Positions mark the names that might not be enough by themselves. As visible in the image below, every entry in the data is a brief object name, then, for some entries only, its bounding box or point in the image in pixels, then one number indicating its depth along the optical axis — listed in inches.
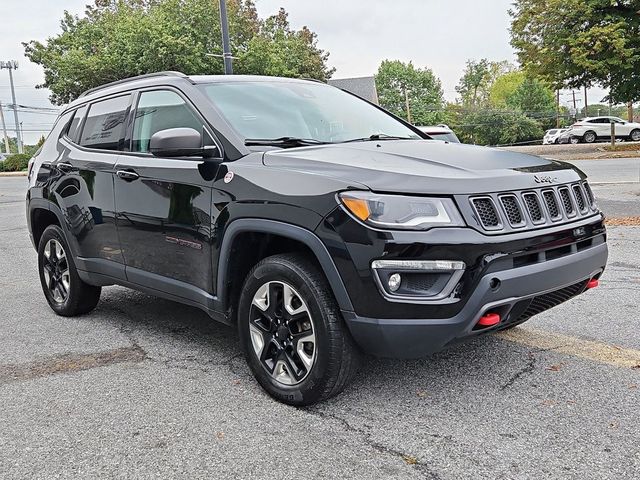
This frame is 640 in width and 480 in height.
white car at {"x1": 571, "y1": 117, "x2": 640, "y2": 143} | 1555.1
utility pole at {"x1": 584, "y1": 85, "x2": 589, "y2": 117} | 2883.9
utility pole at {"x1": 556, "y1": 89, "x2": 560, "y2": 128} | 2549.5
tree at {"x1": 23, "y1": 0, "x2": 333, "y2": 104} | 1278.3
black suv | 113.3
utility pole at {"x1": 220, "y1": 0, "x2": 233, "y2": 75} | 600.4
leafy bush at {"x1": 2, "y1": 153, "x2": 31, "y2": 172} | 1699.1
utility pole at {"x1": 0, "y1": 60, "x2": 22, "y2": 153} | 2861.2
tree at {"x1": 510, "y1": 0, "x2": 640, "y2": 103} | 1024.9
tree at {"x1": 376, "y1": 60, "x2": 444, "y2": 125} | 3481.8
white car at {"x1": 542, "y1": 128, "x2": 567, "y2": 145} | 1653.5
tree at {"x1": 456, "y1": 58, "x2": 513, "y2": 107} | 4170.8
